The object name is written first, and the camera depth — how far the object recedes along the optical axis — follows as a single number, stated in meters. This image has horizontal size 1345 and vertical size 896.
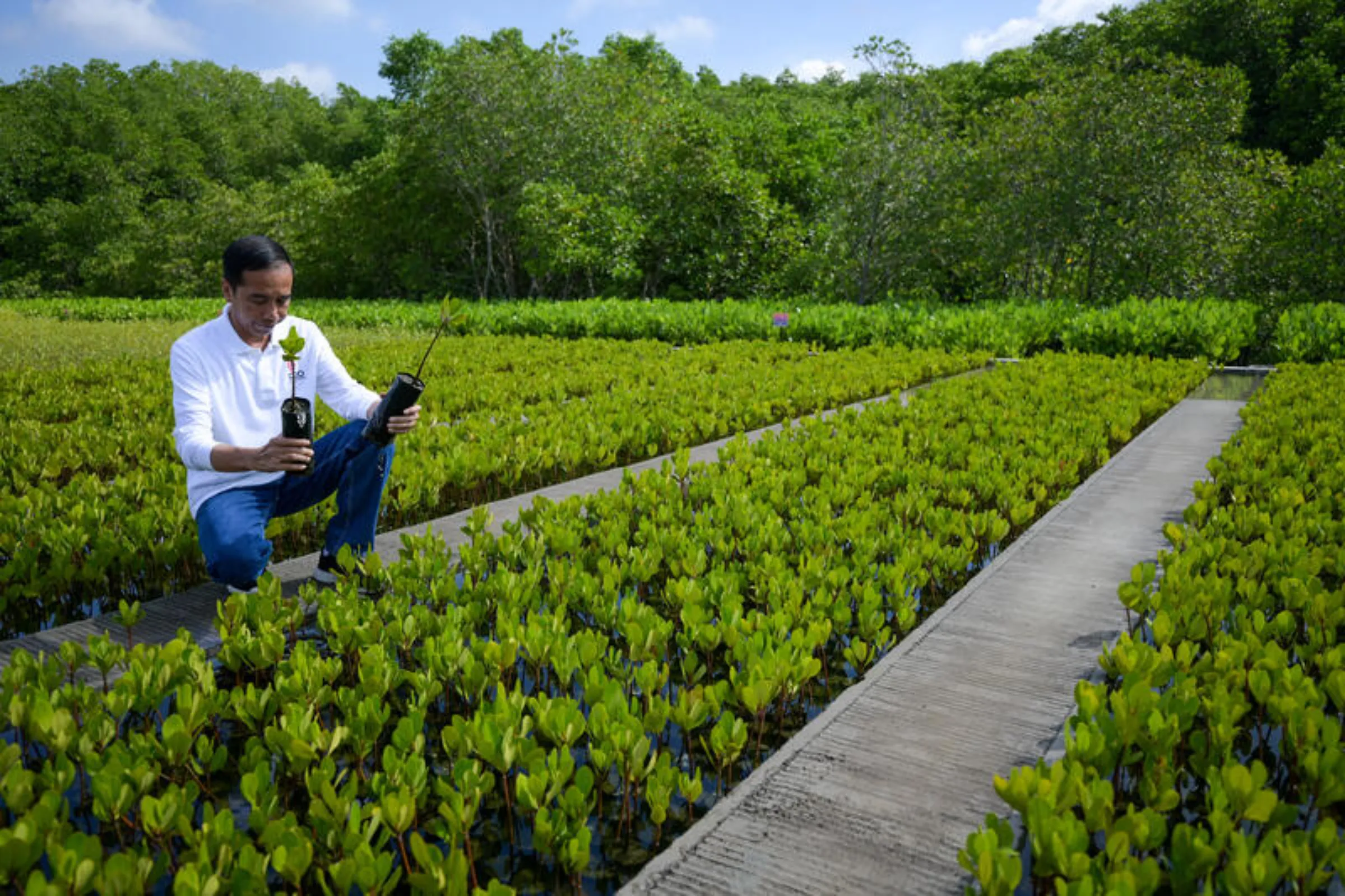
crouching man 3.68
